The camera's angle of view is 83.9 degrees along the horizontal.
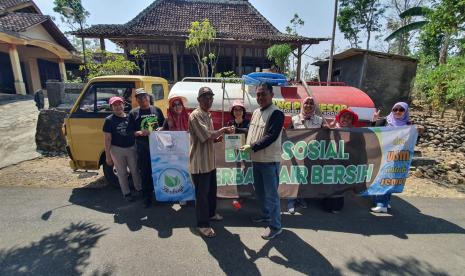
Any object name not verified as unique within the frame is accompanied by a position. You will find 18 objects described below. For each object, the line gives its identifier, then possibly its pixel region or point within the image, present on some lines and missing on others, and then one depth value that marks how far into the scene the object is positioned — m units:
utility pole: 12.07
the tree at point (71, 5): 31.76
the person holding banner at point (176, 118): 3.96
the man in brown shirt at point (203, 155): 3.08
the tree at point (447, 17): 8.41
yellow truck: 4.57
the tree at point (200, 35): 11.81
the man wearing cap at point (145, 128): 3.89
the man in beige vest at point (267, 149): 3.00
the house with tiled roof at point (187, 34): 13.62
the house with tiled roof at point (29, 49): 15.23
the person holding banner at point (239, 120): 3.73
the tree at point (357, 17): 28.00
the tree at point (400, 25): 27.99
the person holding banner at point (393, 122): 4.00
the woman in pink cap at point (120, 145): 3.92
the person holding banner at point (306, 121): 3.94
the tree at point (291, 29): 19.51
